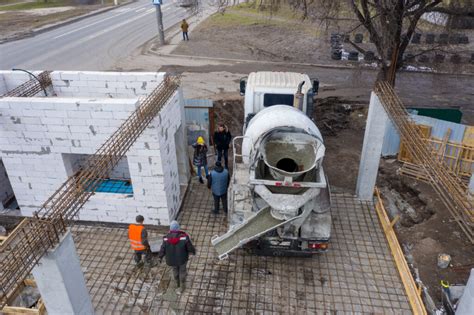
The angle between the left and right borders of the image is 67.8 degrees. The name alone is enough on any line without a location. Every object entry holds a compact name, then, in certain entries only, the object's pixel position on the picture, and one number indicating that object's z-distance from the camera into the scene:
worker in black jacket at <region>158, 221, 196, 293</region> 6.80
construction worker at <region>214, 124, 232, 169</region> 11.27
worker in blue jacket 9.12
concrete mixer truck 6.86
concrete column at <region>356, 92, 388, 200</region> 9.46
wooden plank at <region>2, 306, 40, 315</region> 6.36
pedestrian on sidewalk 28.29
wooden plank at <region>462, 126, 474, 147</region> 11.38
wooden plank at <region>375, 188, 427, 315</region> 7.08
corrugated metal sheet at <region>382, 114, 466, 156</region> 11.63
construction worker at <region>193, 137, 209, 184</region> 10.70
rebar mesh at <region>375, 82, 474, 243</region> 5.58
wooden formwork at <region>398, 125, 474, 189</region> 11.36
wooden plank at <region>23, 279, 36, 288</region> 7.26
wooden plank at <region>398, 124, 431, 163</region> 12.06
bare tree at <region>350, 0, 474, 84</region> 11.89
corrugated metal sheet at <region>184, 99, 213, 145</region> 12.87
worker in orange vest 7.41
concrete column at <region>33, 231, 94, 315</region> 4.70
